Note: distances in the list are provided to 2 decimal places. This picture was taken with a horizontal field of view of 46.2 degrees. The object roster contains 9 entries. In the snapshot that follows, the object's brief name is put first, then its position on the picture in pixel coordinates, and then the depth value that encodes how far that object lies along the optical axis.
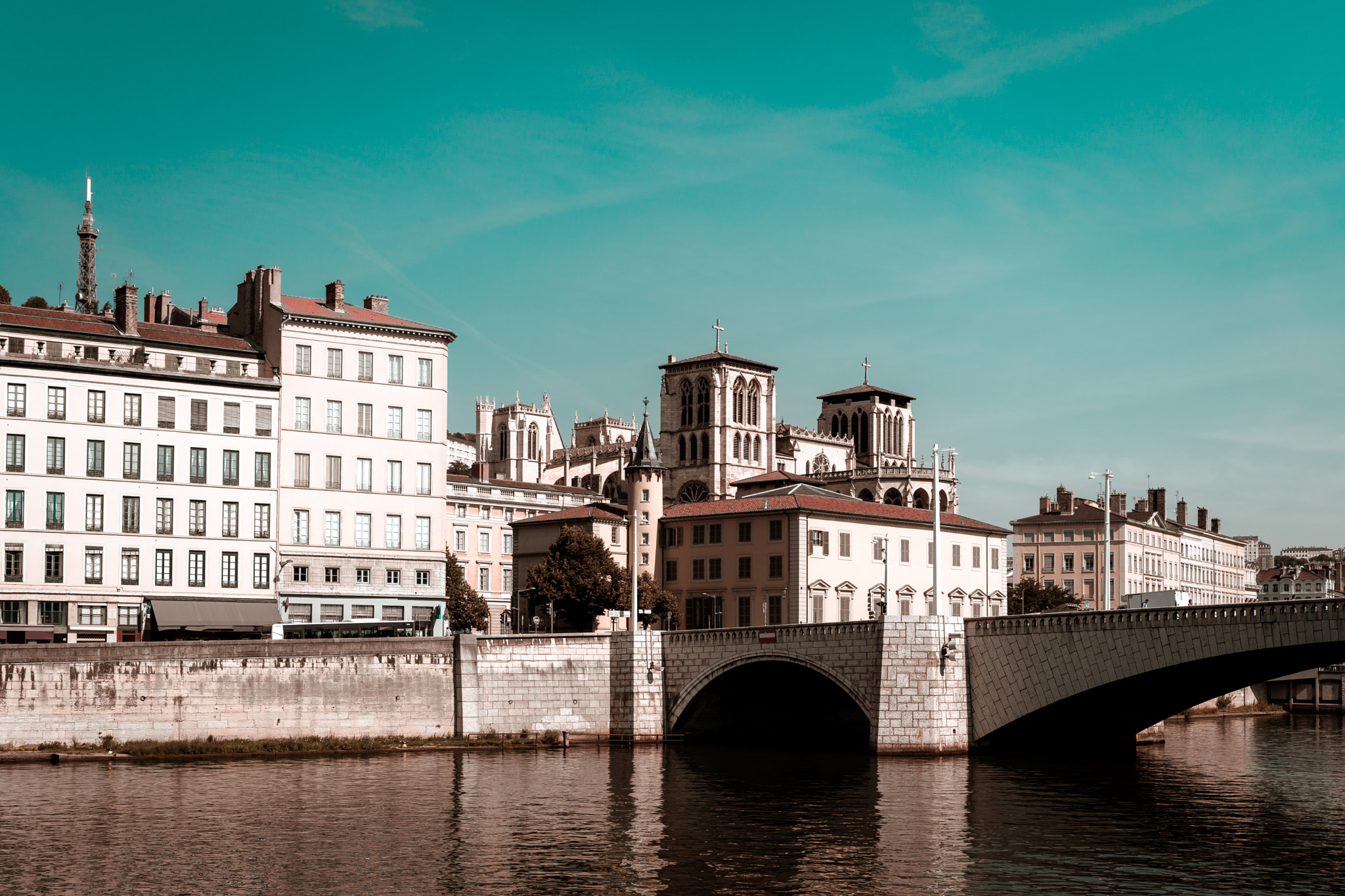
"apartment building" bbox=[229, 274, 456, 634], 83.81
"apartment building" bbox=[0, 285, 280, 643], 77.06
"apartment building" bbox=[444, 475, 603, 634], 131.62
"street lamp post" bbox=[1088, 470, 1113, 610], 70.42
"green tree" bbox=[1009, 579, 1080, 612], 126.12
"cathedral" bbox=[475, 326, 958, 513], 160.38
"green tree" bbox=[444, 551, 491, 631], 111.56
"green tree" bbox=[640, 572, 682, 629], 104.56
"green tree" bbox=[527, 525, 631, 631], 100.06
